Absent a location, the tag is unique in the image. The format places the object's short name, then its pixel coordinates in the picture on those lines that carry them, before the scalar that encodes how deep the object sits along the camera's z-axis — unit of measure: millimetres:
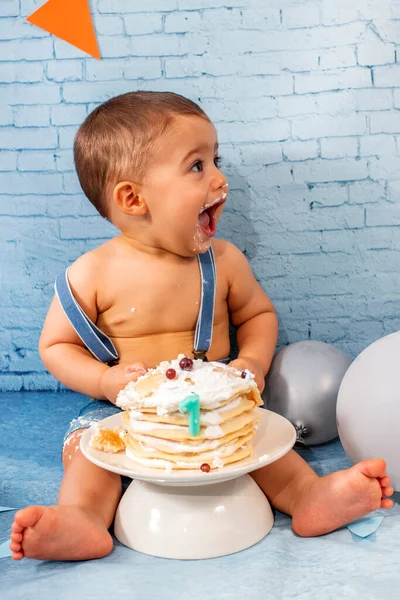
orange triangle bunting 1769
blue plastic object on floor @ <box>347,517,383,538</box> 1225
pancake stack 1154
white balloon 1310
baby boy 1363
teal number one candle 1131
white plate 1141
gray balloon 1586
